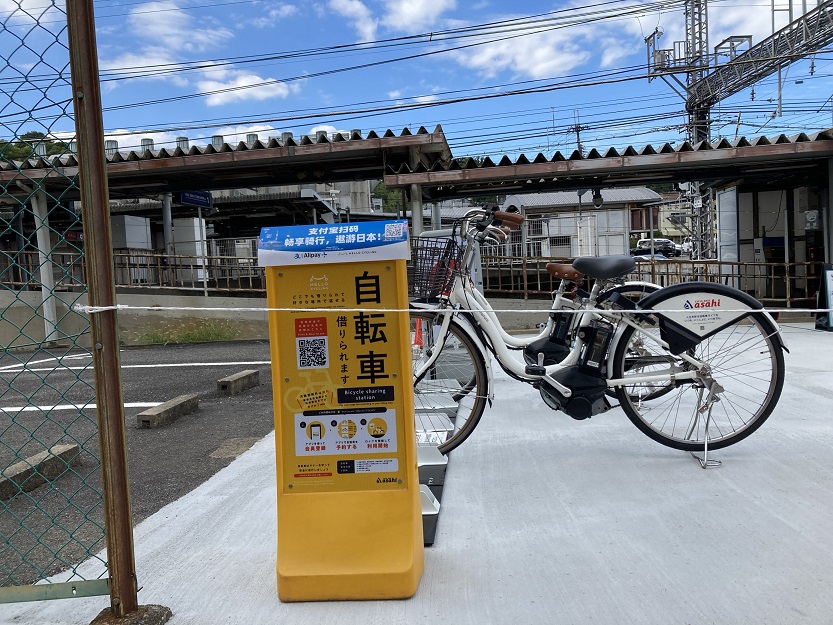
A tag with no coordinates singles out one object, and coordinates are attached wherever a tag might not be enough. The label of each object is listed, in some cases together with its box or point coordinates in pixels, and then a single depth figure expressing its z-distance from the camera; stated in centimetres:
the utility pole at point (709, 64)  1480
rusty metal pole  197
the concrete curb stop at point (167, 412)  543
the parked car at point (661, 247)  3832
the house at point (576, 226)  1862
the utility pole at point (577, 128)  2076
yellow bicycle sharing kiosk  221
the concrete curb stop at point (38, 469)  379
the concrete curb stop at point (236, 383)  693
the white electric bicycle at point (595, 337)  333
